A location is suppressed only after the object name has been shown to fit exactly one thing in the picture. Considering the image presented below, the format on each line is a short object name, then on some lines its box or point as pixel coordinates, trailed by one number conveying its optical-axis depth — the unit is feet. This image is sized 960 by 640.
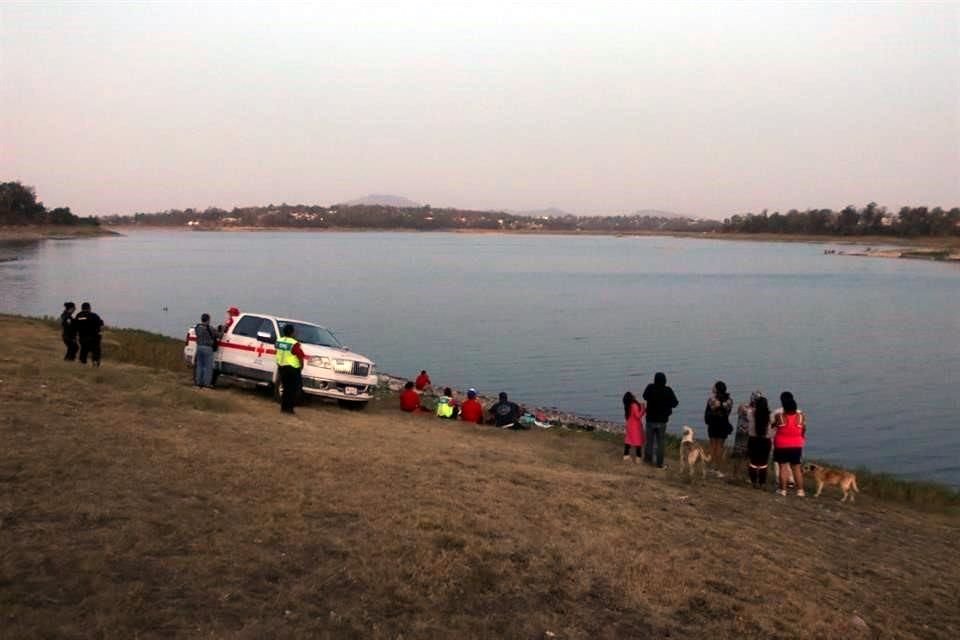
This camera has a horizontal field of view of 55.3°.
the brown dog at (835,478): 43.62
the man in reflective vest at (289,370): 50.39
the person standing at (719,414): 47.39
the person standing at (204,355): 55.93
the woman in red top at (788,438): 42.88
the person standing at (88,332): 57.80
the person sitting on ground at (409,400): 62.03
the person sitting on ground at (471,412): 60.70
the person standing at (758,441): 44.09
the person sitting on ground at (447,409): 61.00
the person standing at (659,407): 46.29
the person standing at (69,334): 59.11
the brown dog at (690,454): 43.34
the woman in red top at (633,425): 48.52
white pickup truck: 55.16
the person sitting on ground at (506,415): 59.72
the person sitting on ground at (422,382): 72.57
